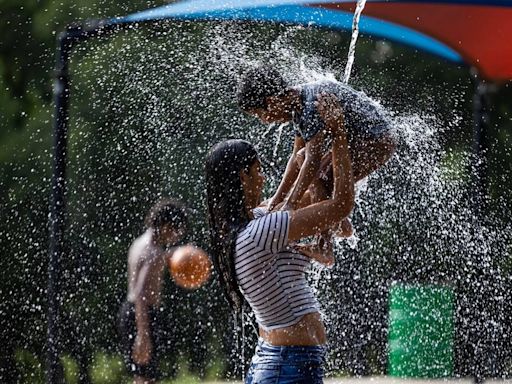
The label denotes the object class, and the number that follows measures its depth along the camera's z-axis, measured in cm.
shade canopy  1445
